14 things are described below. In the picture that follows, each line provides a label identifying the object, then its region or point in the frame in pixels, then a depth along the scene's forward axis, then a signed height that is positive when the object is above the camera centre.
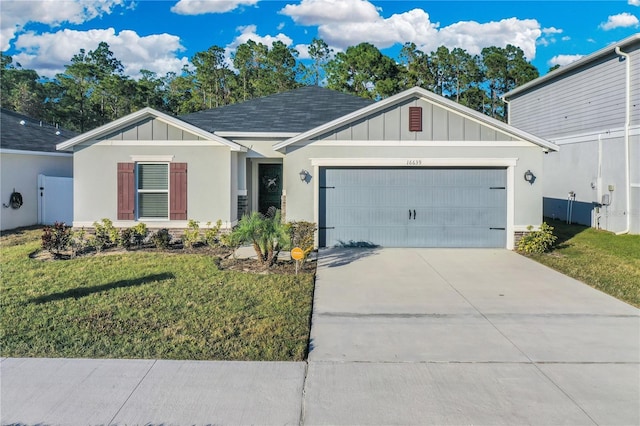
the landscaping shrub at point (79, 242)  10.34 -0.88
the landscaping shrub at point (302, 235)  9.09 -0.60
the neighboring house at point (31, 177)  13.91 +0.80
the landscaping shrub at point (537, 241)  10.72 -0.78
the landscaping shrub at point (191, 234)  10.95 -0.69
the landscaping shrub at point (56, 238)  9.84 -0.73
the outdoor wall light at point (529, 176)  11.12 +0.72
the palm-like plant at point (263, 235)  8.68 -0.55
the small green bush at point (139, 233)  10.95 -0.67
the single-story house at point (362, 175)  11.19 +0.73
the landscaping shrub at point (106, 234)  10.93 -0.70
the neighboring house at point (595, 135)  13.59 +2.31
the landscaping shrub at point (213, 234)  11.18 -0.71
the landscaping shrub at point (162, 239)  10.66 -0.78
